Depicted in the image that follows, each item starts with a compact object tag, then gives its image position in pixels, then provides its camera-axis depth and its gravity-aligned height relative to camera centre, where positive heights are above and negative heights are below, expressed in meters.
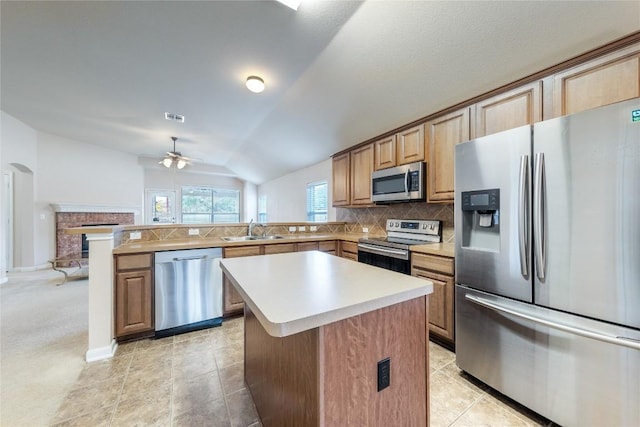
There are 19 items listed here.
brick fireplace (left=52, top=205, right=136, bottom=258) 5.35 -0.18
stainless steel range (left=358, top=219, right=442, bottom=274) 2.50 -0.34
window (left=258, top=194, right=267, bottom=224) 8.37 +0.16
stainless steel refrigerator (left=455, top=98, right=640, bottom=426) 1.16 -0.31
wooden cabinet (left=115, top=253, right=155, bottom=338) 2.26 -0.80
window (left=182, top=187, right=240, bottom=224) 8.12 +0.27
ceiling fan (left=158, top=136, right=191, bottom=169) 5.02 +1.14
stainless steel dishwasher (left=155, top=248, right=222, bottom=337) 2.43 -0.83
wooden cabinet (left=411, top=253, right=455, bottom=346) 2.06 -0.71
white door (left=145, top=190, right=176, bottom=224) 7.37 +0.20
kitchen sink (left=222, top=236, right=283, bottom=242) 3.11 -0.35
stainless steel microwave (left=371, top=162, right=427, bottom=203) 2.63 +0.35
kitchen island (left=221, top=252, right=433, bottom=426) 0.83 -0.53
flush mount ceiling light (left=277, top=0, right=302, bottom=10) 1.79 +1.58
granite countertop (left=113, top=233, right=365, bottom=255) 2.35 -0.35
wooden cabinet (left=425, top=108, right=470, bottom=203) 2.30 +0.66
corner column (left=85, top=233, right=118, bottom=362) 2.07 -0.77
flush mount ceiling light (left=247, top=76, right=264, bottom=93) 2.72 +1.49
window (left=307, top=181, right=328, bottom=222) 5.05 +0.24
